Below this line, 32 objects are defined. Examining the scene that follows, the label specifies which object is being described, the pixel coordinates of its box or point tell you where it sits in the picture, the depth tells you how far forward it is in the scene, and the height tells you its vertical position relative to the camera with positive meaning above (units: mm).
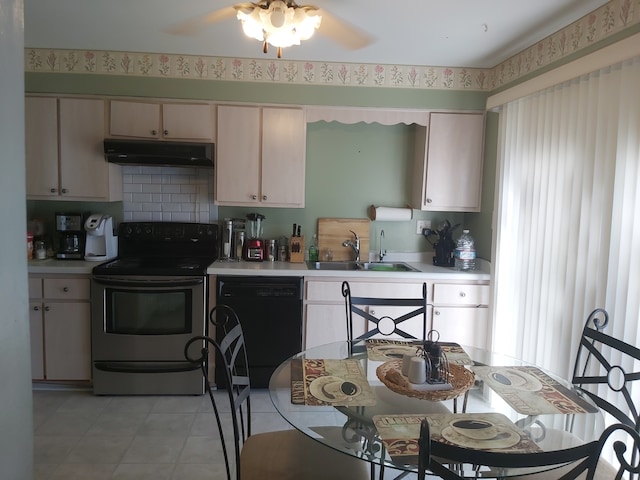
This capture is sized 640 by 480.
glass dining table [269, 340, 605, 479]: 1316 -676
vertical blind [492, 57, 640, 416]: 2076 -16
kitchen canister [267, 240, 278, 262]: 3717 -371
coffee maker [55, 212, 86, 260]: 3467 -286
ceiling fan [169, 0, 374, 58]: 2199 +889
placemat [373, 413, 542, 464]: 1335 -678
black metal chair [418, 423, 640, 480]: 1037 -553
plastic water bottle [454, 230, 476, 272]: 3520 -338
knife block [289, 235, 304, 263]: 3670 -362
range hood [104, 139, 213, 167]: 3271 +339
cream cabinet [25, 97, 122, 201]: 3344 +350
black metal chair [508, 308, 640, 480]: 1729 -682
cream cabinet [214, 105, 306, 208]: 3447 +358
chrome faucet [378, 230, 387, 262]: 3855 -378
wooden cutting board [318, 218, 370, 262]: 3824 -228
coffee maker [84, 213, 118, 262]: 3402 -297
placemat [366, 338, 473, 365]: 2070 -661
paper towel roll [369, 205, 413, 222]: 3738 -51
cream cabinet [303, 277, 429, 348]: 3324 -695
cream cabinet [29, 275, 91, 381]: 3209 -900
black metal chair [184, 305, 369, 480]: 1660 -953
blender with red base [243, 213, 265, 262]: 3627 -295
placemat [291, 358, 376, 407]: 1634 -671
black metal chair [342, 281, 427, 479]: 2500 -523
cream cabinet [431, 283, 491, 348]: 3383 -747
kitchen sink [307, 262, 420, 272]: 3648 -471
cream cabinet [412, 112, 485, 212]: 3531 +358
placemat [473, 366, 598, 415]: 1618 -672
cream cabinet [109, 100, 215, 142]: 3379 +581
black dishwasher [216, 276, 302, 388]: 3260 -783
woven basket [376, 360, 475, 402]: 1659 -651
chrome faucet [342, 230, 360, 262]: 3811 -315
